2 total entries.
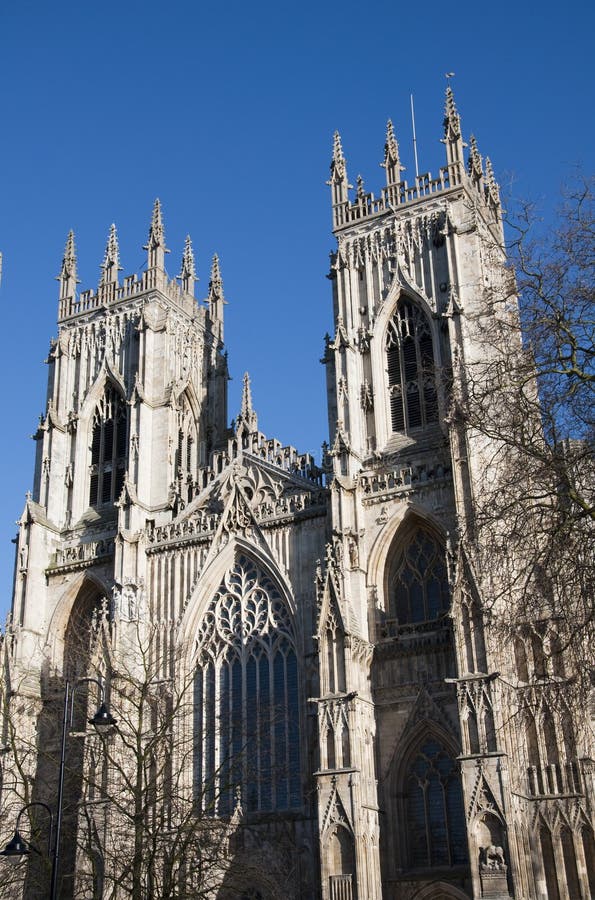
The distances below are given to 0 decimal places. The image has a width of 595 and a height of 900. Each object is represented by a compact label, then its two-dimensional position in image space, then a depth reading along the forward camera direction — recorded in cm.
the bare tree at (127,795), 2214
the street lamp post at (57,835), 1663
